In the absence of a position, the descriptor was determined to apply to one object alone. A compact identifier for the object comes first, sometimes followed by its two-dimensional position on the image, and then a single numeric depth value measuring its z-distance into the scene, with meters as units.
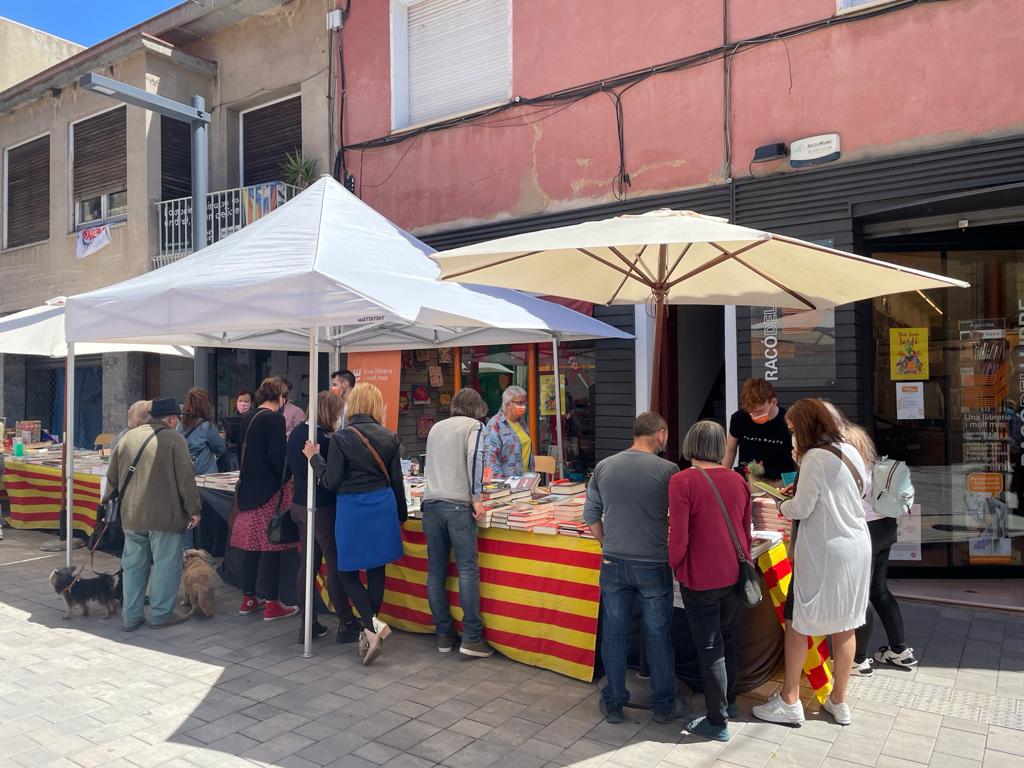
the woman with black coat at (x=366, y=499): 4.93
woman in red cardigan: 3.75
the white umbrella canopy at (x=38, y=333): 7.88
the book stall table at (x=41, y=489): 8.35
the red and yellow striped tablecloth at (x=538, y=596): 4.57
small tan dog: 5.86
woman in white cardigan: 3.83
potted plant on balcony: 10.59
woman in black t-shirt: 5.39
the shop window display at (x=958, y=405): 6.85
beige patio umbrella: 3.81
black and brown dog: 5.84
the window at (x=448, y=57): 9.03
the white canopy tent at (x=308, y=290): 4.54
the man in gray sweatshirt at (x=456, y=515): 4.93
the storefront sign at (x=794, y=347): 6.66
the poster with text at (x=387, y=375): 9.15
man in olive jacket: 5.61
